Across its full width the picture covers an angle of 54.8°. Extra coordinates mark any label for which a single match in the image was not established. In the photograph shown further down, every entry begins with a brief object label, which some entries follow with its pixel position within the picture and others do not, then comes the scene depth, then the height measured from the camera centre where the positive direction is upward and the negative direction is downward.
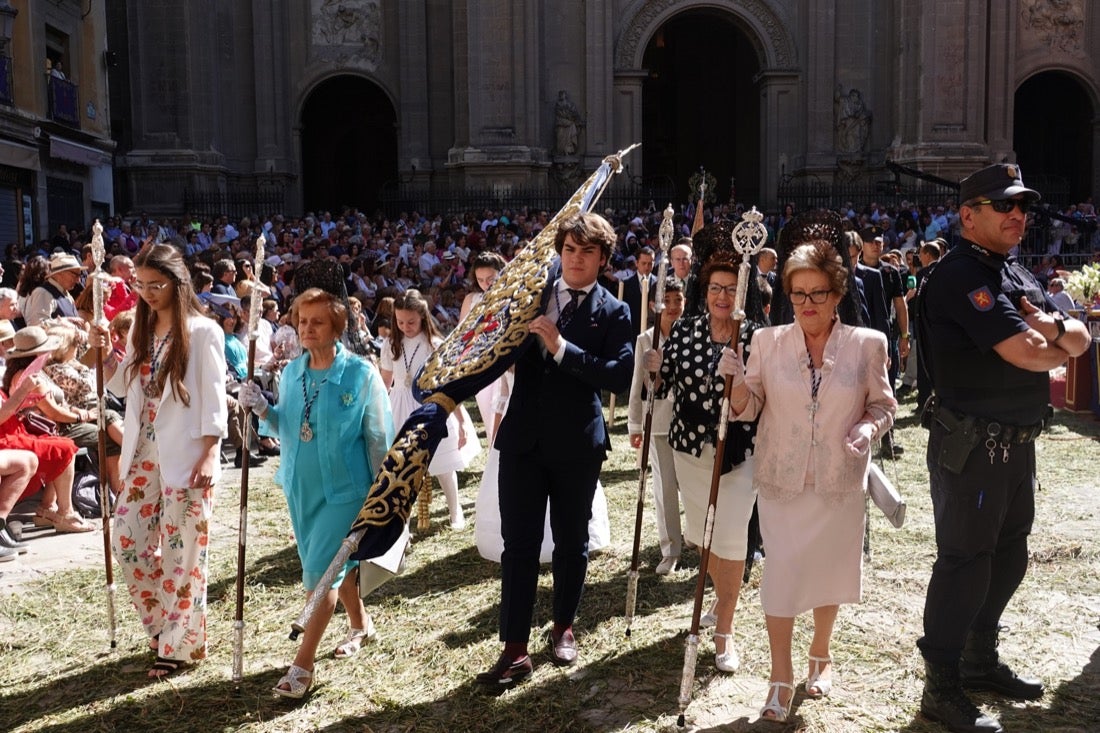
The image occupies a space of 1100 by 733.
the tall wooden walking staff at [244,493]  4.80 -0.90
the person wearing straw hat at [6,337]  7.52 -0.26
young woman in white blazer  5.02 -0.74
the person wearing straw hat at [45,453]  7.41 -1.13
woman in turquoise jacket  4.89 -0.63
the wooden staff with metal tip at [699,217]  7.29 +0.55
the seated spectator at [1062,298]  14.39 -0.12
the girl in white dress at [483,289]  7.82 +0.00
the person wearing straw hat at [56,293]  9.29 +0.06
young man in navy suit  4.78 -0.60
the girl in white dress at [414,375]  7.69 -0.59
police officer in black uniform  4.27 -0.52
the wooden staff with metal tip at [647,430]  5.20 -0.68
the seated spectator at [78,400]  8.15 -0.78
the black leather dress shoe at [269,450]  10.94 -1.57
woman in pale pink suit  4.26 -0.59
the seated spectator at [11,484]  7.25 -1.26
